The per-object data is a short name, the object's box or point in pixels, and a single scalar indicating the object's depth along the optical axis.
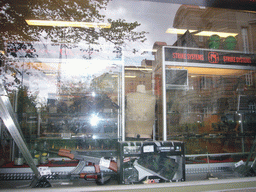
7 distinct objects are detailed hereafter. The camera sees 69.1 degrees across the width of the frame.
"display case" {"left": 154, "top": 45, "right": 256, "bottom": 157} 3.31
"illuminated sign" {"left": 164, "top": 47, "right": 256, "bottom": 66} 3.33
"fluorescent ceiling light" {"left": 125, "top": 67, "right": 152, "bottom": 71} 3.96
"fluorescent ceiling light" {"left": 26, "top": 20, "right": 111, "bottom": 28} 3.86
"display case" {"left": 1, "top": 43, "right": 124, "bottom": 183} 3.04
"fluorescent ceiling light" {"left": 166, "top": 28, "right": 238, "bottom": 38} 4.00
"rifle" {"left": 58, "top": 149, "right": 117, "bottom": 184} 2.37
